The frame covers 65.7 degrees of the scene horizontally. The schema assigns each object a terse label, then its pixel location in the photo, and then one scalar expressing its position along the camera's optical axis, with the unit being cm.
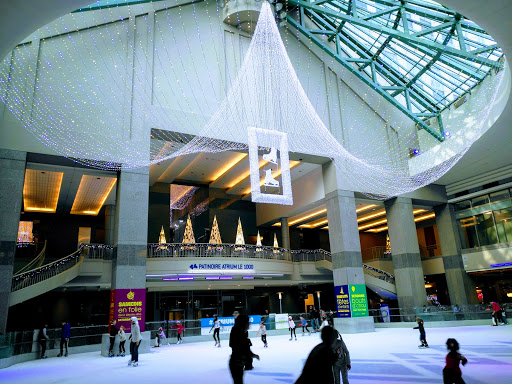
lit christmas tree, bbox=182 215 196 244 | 2736
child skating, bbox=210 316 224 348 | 1649
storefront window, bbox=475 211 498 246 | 2659
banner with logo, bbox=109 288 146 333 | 1662
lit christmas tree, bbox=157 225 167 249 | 2842
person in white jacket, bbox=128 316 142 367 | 1148
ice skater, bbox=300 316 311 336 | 2215
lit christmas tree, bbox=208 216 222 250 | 2811
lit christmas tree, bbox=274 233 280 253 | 2687
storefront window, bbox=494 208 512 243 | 2555
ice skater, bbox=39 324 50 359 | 1538
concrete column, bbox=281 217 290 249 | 3093
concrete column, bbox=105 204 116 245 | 2595
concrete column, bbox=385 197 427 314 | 2586
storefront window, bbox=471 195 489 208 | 2708
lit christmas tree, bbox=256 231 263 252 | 2583
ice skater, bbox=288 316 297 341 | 1874
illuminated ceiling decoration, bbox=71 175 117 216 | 2400
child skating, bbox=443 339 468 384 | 524
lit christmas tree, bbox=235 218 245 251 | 2798
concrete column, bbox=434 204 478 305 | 2732
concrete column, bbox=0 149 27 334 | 1541
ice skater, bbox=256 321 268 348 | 1534
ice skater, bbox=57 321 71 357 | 1594
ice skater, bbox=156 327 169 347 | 1894
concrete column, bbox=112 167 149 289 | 1733
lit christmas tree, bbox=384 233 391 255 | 3354
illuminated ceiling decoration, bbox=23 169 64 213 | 2298
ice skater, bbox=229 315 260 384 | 510
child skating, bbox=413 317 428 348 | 1215
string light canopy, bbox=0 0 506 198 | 1752
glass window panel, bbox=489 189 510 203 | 2581
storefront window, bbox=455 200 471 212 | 2839
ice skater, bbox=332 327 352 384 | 569
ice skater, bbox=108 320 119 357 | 1509
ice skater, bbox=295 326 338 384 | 320
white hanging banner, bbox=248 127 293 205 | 1742
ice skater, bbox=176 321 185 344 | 1994
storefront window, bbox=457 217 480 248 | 2802
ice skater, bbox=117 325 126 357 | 1388
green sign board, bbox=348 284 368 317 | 2255
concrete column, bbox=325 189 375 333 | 2256
